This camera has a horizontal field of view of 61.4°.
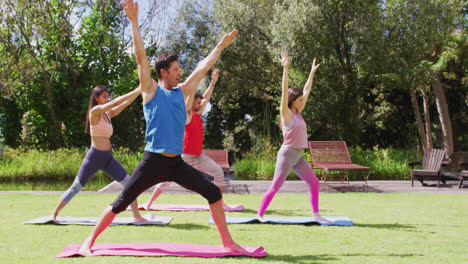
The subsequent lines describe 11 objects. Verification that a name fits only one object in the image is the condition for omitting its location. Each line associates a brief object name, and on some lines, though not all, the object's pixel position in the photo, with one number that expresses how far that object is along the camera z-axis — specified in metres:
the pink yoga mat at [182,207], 6.40
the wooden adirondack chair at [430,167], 9.49
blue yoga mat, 5.24
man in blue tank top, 3.40
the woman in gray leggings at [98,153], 5.03
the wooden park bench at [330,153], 9.98
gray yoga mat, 5.09
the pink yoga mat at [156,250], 3.66
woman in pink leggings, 5.10
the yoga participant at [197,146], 5.82
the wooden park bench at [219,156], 9.67
